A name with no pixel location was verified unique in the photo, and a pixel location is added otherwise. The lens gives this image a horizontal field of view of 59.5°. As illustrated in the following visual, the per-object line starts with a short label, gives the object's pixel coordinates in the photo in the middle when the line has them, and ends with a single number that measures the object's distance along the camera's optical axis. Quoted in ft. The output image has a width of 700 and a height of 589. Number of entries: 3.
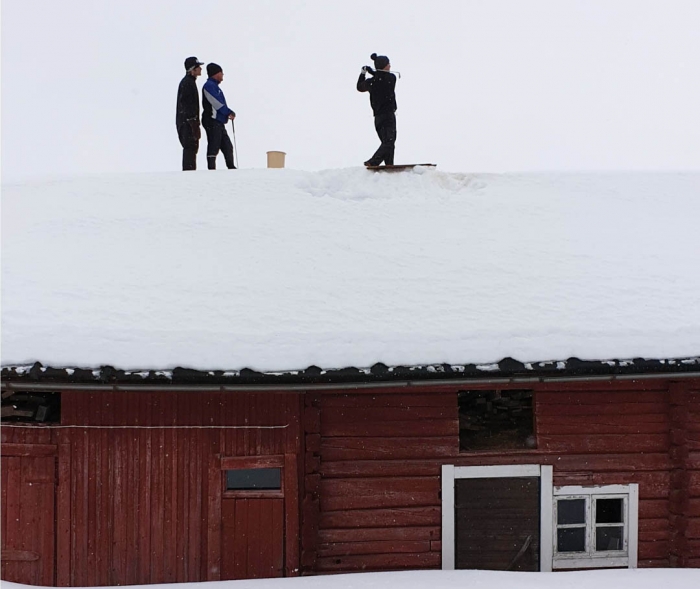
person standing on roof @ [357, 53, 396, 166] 28.81
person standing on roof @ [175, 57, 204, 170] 28.55
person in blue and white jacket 29.53
